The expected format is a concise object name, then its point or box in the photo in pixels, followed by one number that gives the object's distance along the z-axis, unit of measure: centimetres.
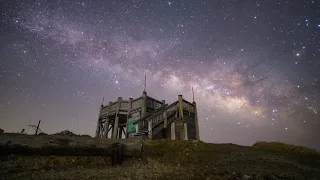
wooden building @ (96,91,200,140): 1416
